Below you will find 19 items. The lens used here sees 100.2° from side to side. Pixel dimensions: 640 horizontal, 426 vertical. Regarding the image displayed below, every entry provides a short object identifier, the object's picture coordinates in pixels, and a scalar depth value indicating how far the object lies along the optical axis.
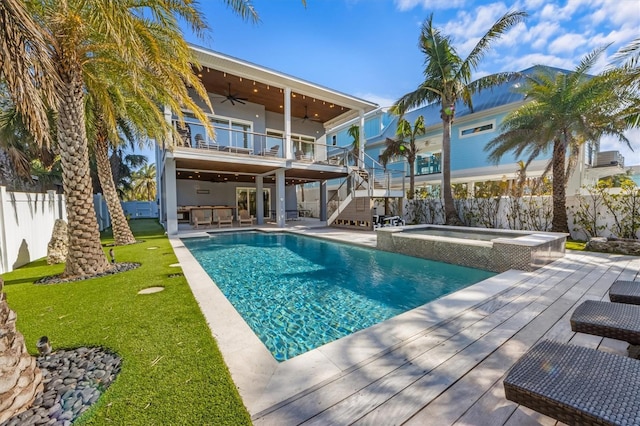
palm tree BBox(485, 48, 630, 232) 8.72
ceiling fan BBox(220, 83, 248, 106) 14.92
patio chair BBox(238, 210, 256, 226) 16.19
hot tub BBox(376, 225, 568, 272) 5.68
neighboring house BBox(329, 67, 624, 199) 14.28
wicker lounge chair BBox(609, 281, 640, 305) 2.76
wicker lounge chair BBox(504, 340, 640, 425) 1.32
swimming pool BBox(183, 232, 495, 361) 3.88
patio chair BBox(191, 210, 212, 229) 15.02
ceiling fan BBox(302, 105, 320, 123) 17.23
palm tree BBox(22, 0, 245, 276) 4.84
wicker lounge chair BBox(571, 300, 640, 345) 2.06
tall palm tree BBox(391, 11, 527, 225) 11.35
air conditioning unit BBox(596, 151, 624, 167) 14.12
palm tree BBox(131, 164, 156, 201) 43.41
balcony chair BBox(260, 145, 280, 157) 13.52
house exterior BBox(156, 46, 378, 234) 11.98
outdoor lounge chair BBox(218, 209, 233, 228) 15.71
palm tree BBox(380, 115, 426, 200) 15.58
